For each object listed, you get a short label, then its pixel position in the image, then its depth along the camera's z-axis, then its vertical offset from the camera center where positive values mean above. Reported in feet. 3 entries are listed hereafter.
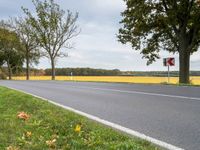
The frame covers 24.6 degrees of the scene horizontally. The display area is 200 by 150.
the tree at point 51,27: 202.59 +16.93
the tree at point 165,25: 116.88 +10.17
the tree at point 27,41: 221.66 +12.45
